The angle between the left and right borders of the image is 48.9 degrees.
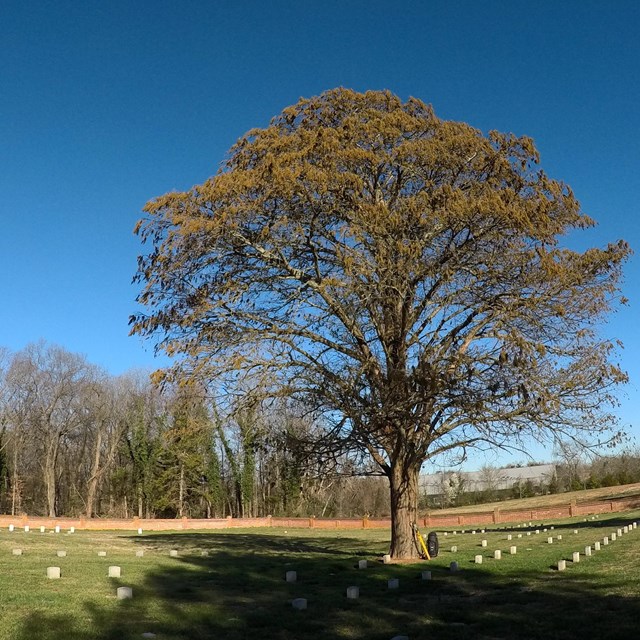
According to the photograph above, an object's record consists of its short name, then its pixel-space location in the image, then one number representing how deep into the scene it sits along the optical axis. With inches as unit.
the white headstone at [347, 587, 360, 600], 408.9
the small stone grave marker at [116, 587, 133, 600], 382.0
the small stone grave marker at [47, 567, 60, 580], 452.8
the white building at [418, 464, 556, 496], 2878.9
